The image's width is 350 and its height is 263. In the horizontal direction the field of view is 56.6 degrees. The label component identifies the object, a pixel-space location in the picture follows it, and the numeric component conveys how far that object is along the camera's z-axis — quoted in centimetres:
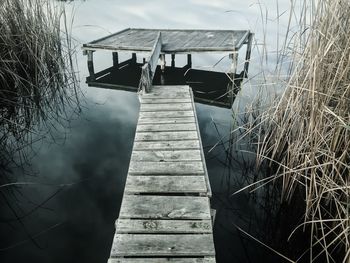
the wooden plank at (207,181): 269
